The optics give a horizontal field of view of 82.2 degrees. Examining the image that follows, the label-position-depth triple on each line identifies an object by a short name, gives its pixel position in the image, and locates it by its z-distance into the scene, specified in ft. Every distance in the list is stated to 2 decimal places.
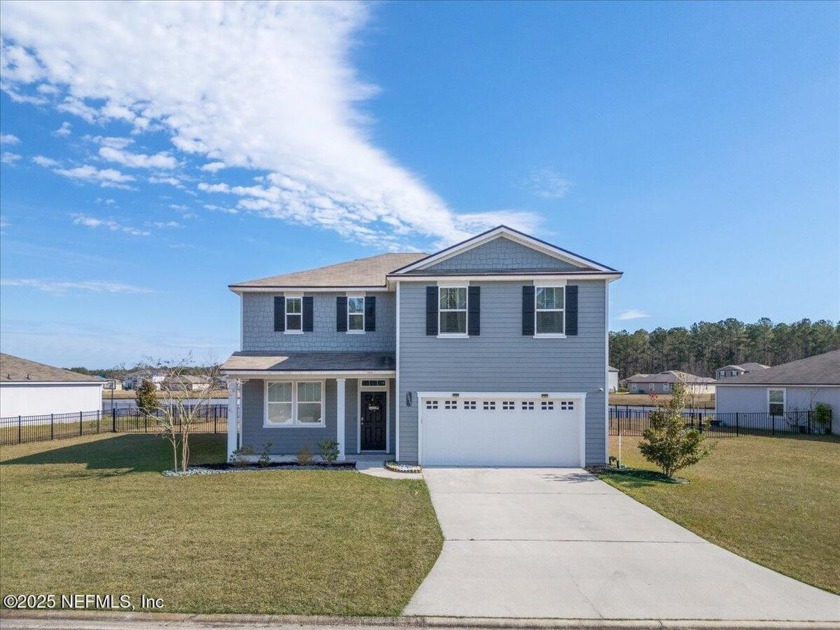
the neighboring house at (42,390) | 83.71
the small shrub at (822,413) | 73.05
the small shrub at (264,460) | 44.39
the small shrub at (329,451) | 45.07
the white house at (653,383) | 196.15
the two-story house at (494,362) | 45.32
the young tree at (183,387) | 42.70
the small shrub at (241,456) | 44.55
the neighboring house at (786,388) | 74.95
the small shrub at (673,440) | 39.09
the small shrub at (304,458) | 44.68
